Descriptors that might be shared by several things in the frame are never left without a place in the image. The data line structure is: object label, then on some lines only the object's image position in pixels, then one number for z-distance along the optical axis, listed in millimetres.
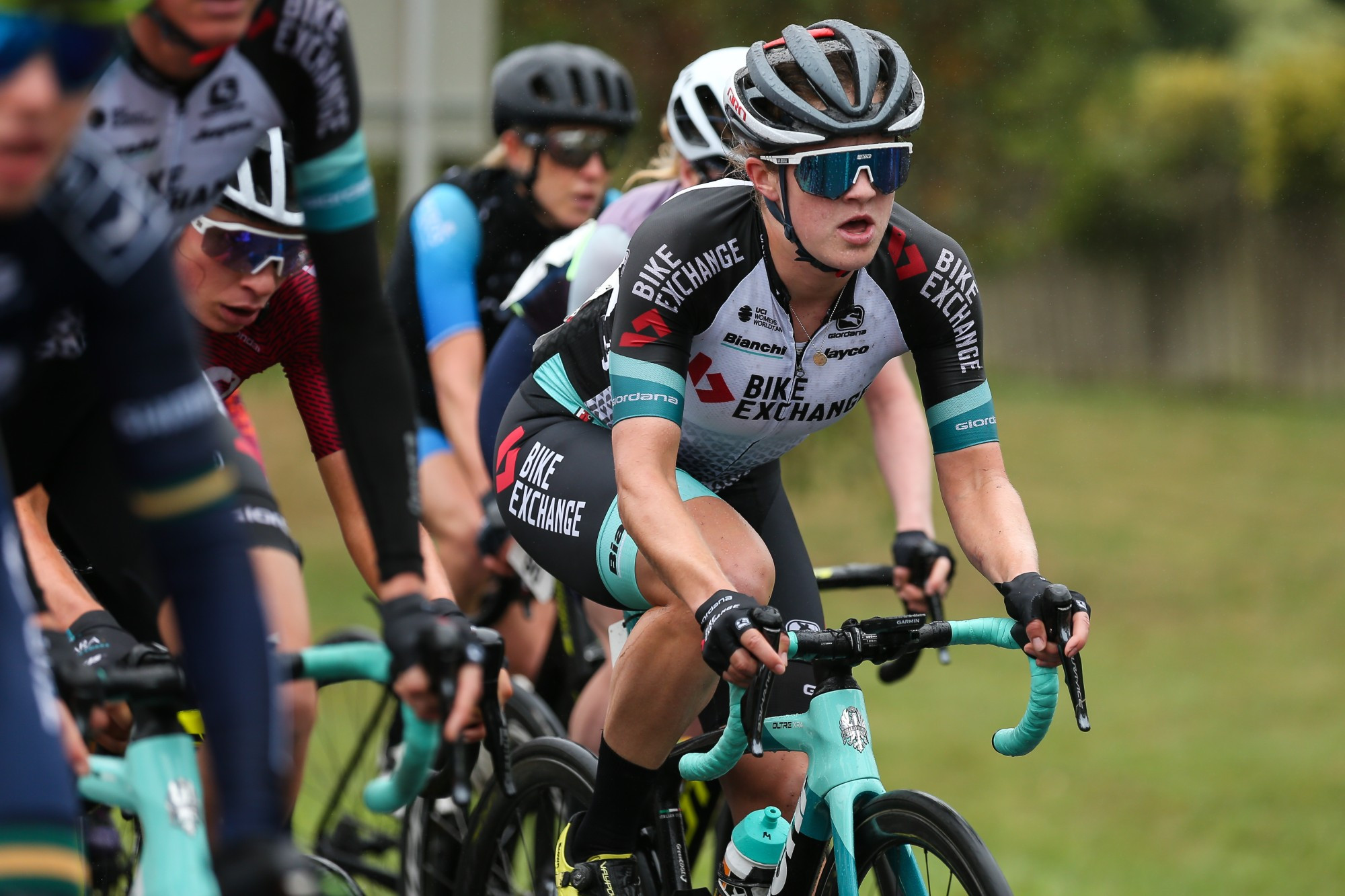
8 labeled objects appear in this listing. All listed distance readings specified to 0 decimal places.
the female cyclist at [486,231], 12031
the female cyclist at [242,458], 7219
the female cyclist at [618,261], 9961
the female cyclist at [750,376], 7172
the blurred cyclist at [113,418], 4199
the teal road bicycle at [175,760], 5355
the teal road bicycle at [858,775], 6539
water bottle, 7531
